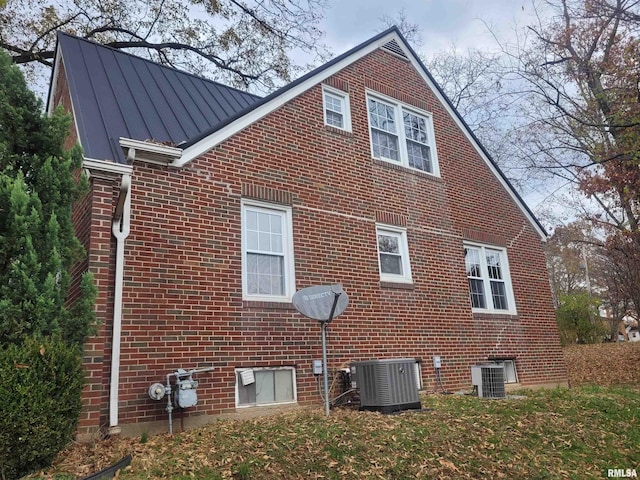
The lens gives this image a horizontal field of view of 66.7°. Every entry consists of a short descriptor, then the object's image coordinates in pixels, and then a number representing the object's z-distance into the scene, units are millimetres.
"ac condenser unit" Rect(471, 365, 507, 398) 8461
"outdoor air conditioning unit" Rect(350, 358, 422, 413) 6871
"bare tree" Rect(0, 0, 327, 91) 15492
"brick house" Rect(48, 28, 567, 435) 6375
